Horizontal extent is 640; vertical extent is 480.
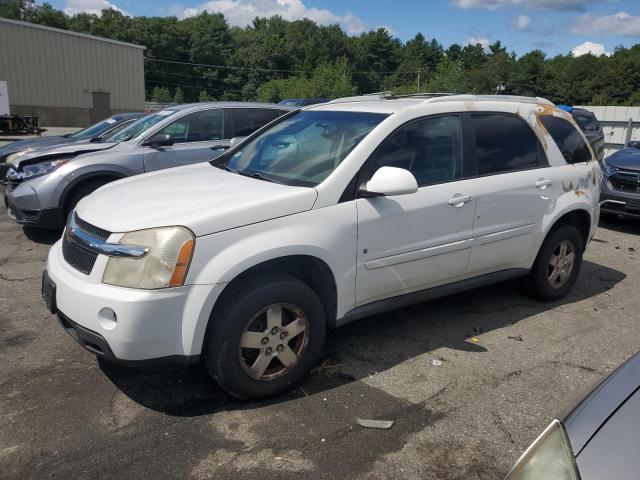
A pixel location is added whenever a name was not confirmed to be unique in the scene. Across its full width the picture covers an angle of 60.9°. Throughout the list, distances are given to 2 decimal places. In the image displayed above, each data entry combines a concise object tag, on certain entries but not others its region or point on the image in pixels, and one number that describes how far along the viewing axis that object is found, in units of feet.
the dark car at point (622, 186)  26.89
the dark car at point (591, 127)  38.78
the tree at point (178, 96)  266.77
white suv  9.54
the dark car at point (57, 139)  30.62
